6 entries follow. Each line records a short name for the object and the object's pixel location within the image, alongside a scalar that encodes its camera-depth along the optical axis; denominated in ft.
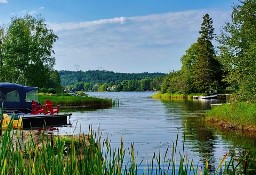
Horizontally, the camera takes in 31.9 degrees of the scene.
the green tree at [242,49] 100.27
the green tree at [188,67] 357.20
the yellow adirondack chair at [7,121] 94.93
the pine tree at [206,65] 328.29
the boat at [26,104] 115.34
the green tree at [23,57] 236.02
